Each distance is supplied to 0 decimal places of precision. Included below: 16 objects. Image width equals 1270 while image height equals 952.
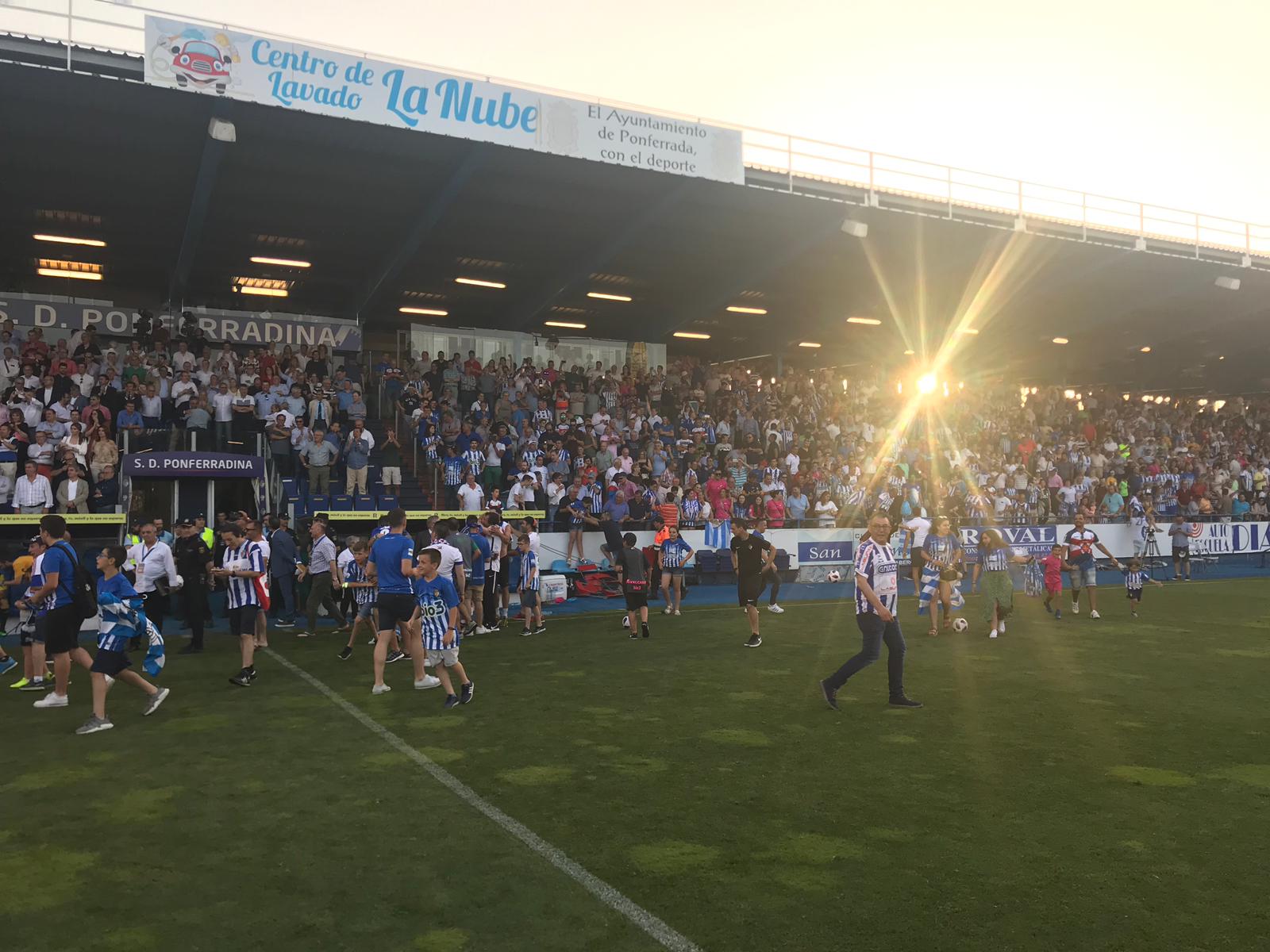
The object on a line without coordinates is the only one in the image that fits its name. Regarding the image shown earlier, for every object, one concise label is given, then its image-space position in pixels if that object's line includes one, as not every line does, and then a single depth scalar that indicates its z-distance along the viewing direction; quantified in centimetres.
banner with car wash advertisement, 1884
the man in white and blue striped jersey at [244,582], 1123
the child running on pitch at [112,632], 895
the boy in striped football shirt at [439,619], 991
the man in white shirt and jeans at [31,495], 1711
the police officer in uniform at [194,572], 1381
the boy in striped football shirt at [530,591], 1589
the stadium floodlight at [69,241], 2642
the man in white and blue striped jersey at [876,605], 951
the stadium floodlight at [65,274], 2858
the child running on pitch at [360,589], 1341
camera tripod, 2911
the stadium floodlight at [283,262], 2880
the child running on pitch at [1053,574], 1734
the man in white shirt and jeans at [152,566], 1288
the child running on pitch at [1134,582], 1780
